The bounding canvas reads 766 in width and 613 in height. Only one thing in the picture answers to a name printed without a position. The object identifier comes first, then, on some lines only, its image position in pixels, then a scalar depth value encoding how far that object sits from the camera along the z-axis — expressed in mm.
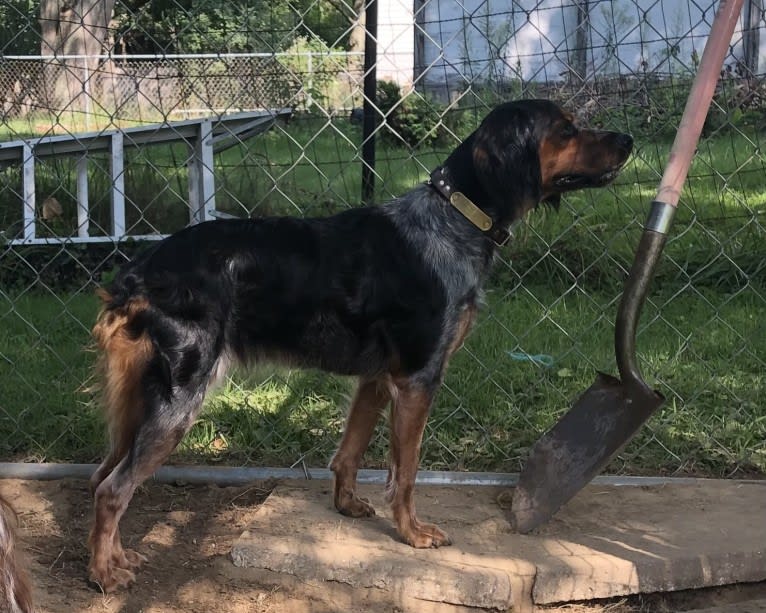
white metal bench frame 5121
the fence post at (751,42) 6645
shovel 3145
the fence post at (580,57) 5844
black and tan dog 3088
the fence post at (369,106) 4473
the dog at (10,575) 1469
